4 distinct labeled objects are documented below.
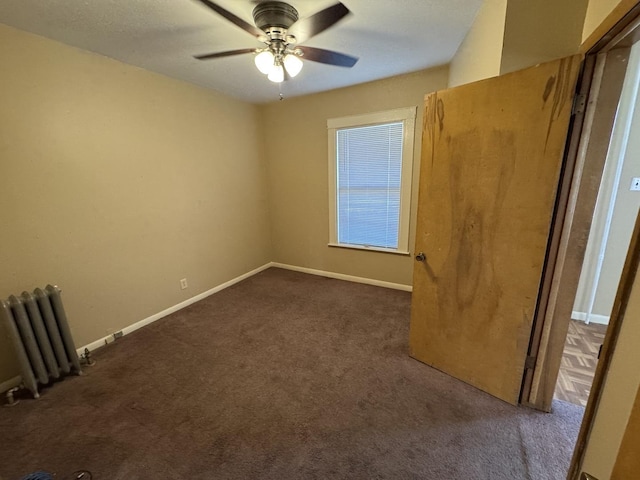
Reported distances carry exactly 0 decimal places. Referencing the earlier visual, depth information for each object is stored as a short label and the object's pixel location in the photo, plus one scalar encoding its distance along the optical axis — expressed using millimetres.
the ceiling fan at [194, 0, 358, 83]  1556
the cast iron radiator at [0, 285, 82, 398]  1771
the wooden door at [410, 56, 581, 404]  1390
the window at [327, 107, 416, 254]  3096
